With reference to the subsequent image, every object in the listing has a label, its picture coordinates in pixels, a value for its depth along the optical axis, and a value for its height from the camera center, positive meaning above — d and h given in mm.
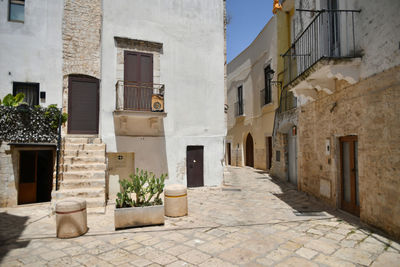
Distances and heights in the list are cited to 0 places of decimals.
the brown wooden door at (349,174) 6277 -739
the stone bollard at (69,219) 5074 -1439
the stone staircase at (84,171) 7316 -779
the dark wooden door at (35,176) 8977 -1040
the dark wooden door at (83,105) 9781 +1628
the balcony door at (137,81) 9852 +2580
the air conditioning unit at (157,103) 9531 +1622
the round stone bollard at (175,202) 6363 -1385
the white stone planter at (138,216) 5457 -1506
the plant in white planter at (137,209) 5469 -1352
